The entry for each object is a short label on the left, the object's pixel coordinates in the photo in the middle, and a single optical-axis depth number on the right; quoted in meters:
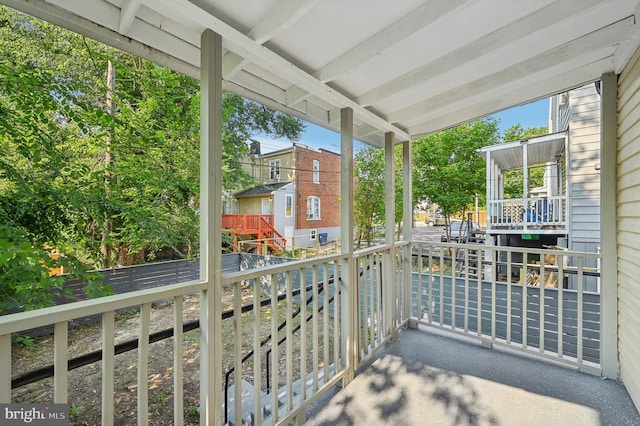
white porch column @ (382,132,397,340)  2.64
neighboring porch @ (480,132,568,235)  5.70
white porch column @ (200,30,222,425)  1.20
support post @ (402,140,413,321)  2.99
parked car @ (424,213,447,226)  8.54
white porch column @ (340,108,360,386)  2.07
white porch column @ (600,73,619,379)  2.08
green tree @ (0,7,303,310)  2.02
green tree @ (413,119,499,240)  7.77
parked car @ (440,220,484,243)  8.72
